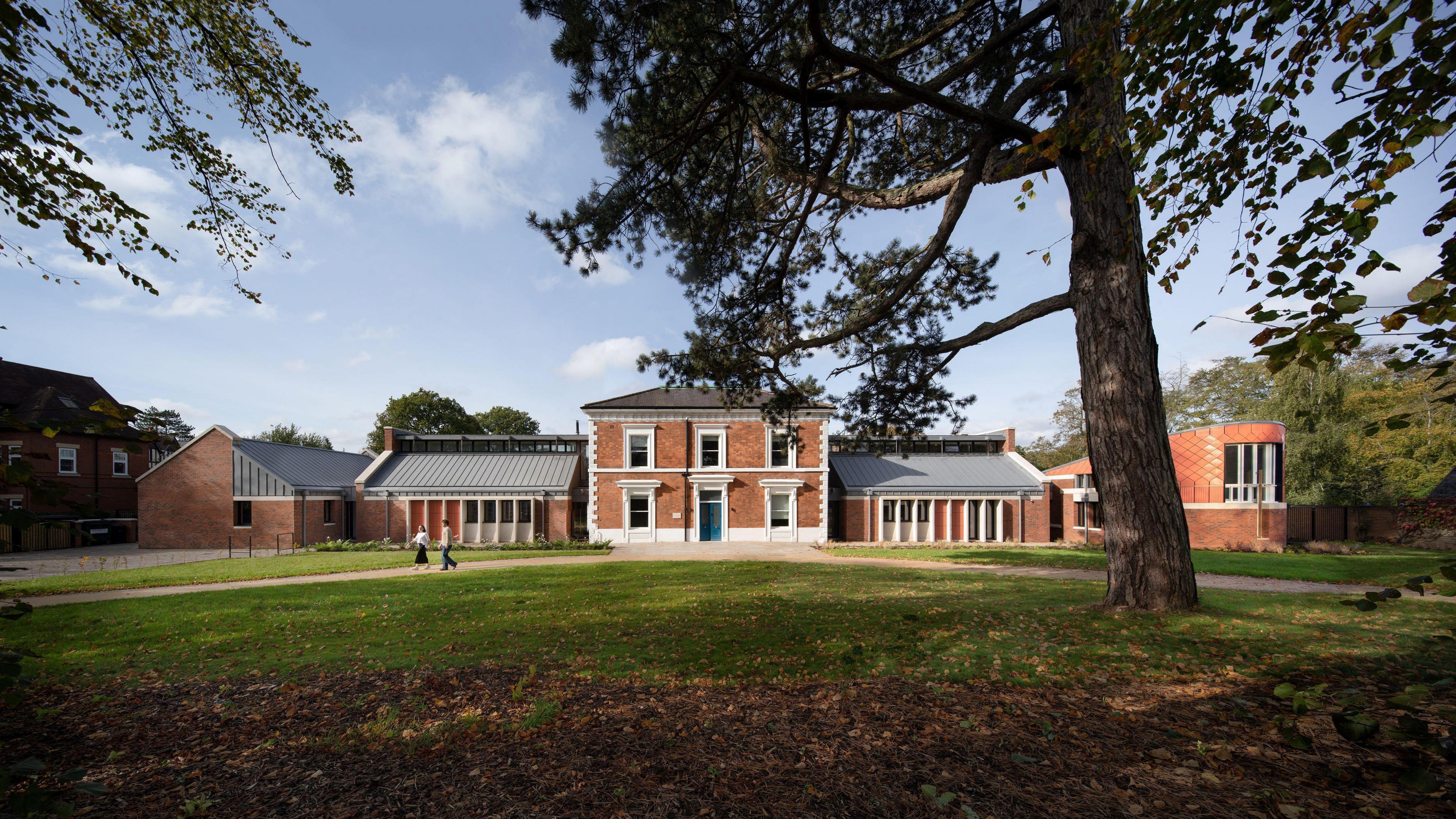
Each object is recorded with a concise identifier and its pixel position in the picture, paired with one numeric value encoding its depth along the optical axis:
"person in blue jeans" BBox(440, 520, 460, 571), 17.33
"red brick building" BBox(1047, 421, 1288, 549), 22.56
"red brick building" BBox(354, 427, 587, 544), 26.52
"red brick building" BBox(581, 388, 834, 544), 26.78
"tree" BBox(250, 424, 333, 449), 63.62
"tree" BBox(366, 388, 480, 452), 52.34
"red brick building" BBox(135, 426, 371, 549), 25.73
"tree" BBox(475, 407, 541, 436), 57.72
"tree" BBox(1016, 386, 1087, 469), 44.55
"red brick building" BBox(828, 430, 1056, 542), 27.94
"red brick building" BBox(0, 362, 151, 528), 29.09
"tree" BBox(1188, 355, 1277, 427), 39.19
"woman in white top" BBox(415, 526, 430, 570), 17.92
